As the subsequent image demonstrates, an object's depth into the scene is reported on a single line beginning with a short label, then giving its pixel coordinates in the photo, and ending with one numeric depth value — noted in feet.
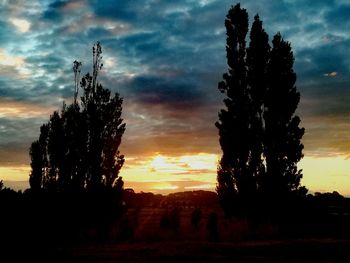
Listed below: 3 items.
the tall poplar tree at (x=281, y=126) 85.81
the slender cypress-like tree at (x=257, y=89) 89.40
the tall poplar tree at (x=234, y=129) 89.91
